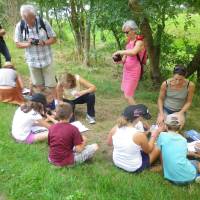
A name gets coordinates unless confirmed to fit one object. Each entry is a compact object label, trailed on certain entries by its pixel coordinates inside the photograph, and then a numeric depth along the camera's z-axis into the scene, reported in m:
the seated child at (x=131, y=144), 2.82
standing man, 3.91
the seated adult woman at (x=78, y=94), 3.82
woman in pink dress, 3.66
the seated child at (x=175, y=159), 2.75
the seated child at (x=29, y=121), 3.26
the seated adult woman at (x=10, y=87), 4.18
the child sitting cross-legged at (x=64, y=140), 2.83
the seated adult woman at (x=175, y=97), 3.62
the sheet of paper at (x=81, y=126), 3.69
